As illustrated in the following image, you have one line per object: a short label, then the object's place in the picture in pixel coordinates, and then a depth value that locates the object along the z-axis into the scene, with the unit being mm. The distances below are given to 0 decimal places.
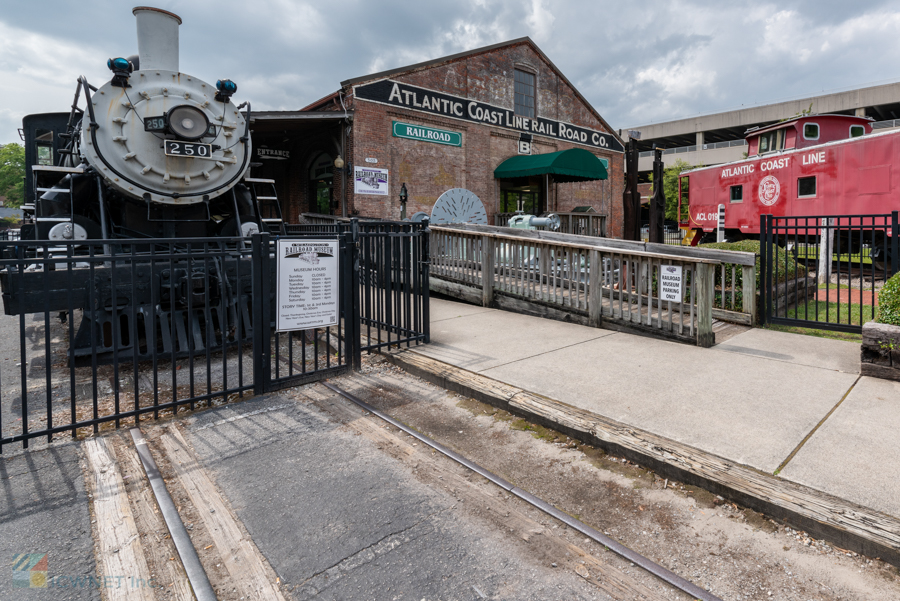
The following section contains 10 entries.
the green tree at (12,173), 61875
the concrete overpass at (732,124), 40500
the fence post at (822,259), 12177
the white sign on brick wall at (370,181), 15383
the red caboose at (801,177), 11914
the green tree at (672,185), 43906
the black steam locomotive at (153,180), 5809
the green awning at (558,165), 17609
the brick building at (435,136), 15516
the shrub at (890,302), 4859
